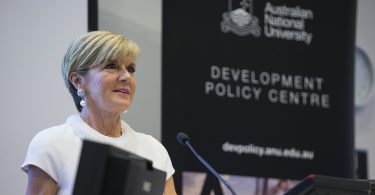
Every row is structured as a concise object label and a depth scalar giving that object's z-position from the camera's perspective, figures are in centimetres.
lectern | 355
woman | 413
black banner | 687
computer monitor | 276
